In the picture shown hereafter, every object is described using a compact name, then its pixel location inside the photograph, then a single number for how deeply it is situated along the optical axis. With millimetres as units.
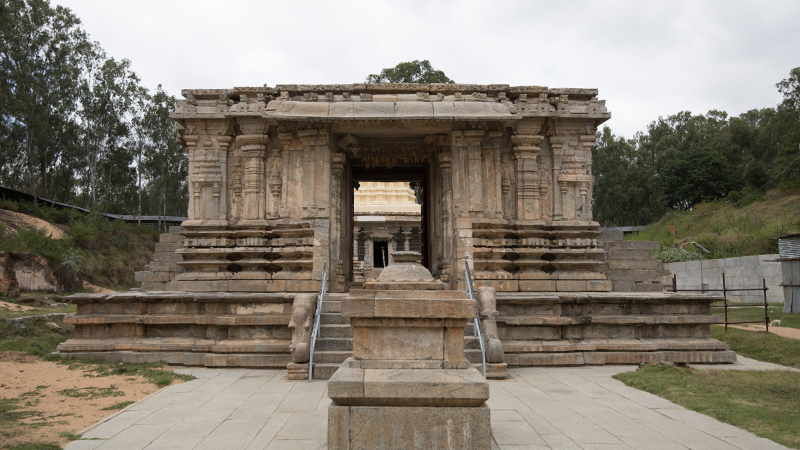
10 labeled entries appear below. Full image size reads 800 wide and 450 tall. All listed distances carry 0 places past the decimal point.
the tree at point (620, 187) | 42094
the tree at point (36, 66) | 27875
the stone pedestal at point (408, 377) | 3846
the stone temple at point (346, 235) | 8672
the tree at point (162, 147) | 33250
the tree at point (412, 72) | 31047
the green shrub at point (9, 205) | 25825
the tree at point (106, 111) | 31828
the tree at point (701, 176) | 36594
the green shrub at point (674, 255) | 24672
